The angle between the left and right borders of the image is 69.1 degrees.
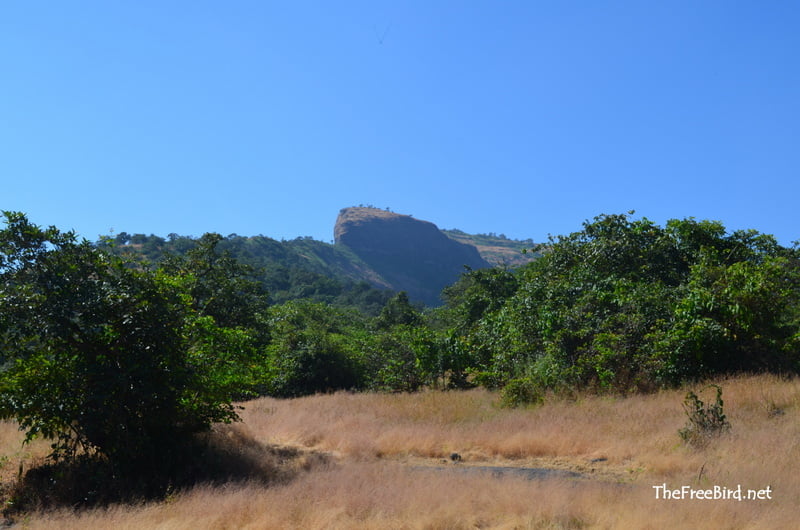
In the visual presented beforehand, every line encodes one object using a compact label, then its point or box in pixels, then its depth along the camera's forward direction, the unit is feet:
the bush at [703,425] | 27.78
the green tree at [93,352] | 27.20
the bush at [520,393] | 47.24
